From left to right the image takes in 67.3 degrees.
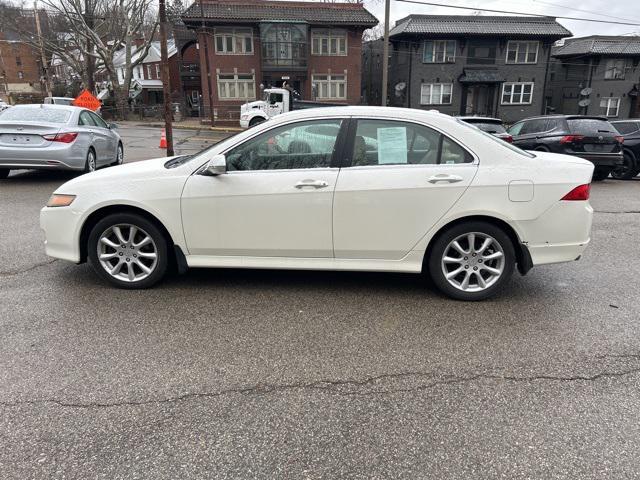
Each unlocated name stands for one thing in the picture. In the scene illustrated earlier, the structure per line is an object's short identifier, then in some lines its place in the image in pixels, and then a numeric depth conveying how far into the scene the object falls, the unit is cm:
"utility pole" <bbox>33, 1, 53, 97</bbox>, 4035
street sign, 1745
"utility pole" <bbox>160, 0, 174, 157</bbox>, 1135
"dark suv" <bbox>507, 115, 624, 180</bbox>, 1137
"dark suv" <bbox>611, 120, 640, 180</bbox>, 1252
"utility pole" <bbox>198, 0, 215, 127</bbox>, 3397
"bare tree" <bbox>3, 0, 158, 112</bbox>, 3806
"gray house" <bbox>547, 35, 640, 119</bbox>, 3928
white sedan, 411
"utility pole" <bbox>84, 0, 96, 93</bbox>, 3850
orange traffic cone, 1842
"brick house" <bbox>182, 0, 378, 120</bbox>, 3578
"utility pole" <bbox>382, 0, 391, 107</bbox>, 2238
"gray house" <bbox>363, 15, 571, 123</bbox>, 3678
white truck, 2788
